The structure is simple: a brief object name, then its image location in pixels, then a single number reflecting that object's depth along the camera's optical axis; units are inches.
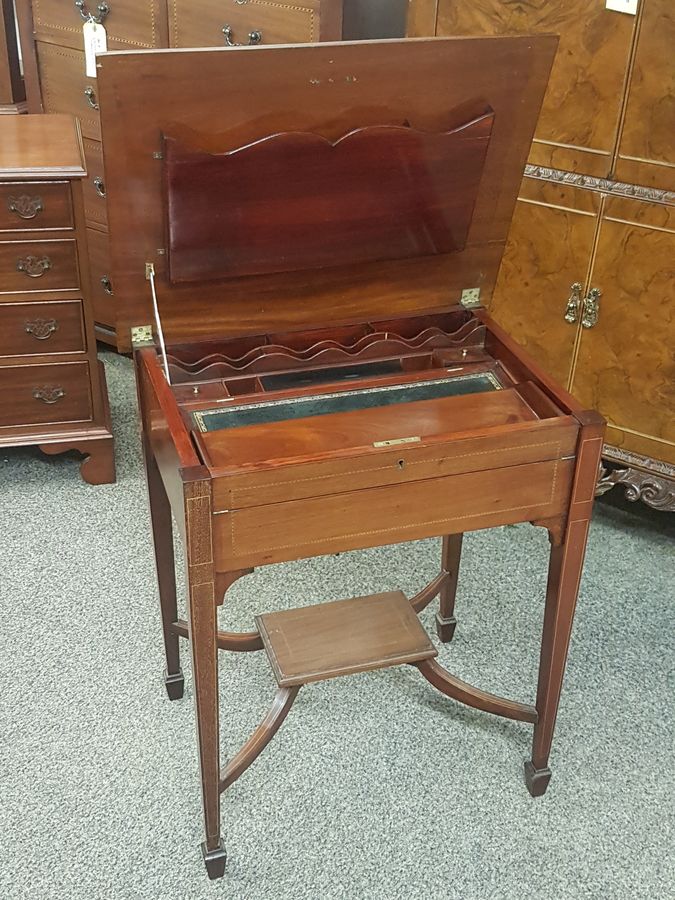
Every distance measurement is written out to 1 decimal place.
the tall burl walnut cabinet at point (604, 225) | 96.6
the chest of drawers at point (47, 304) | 106.2
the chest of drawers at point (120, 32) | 109.3
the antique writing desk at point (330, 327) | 62.8
